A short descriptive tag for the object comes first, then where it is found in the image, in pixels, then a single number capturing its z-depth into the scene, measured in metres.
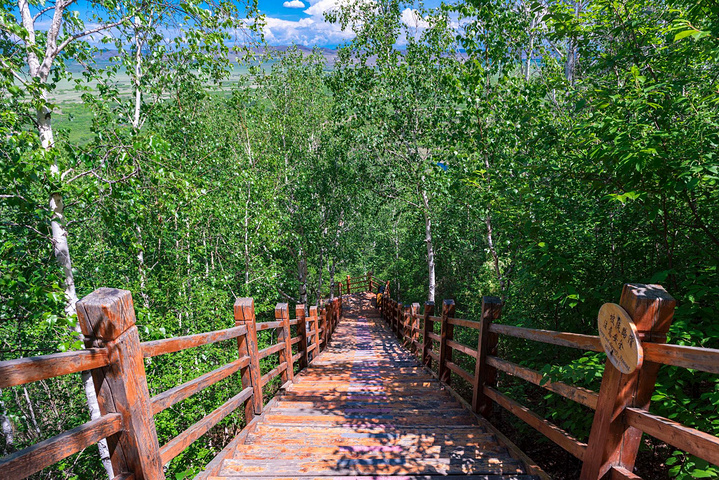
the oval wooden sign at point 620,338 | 1.52
